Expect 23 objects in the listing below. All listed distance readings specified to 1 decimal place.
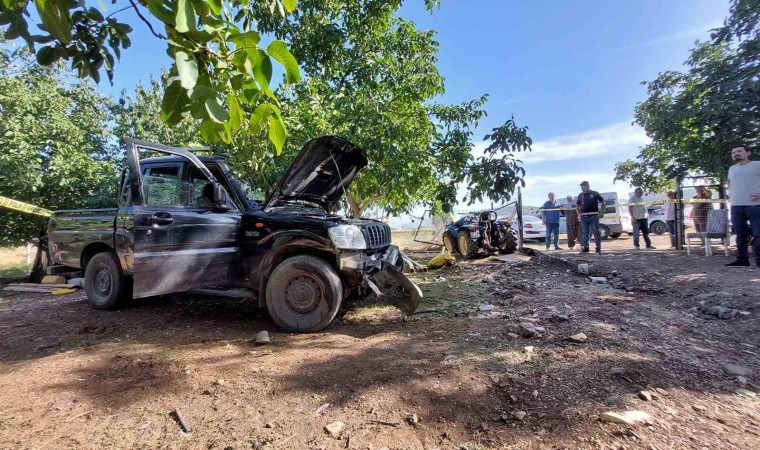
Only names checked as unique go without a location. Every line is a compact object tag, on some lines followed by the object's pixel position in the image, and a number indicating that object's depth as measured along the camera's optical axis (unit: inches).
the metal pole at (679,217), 348.1
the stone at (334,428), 82.1
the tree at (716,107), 272.7
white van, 636.7
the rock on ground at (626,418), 77.7
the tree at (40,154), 311.1
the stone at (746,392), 88.7
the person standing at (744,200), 219.5
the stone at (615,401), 85.4
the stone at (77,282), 294.8
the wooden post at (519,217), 395.2
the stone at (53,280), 301.9
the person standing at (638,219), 389.7
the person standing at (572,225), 429.7
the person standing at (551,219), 445.1
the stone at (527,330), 133.0
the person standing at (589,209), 361.7
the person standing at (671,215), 373.4
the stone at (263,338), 143.1
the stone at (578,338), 124.2
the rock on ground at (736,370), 99.1
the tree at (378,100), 261.7
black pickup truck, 152.8
